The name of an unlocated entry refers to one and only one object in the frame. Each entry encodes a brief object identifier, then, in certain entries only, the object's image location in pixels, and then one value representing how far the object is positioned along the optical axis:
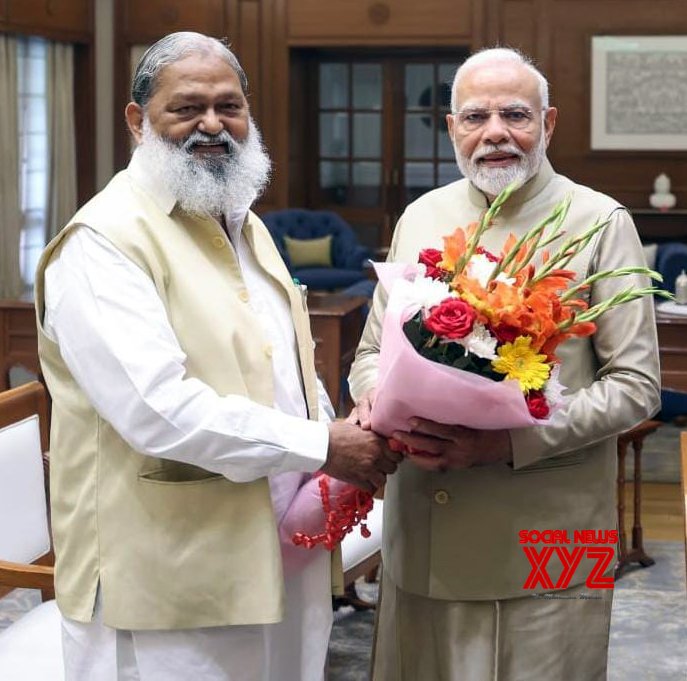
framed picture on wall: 10.62
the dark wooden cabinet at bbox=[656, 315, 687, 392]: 5.56
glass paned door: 11.48
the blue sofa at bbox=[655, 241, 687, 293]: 8.42
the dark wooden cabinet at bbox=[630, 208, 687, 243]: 10.43
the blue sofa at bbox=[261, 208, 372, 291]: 10.49
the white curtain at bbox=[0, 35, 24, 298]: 9.83
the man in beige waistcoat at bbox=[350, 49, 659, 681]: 2.33
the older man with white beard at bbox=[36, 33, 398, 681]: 1.98
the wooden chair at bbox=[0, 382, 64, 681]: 2.75
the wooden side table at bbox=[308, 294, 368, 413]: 5.95
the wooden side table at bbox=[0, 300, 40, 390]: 6.34
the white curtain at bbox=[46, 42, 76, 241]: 10.62
